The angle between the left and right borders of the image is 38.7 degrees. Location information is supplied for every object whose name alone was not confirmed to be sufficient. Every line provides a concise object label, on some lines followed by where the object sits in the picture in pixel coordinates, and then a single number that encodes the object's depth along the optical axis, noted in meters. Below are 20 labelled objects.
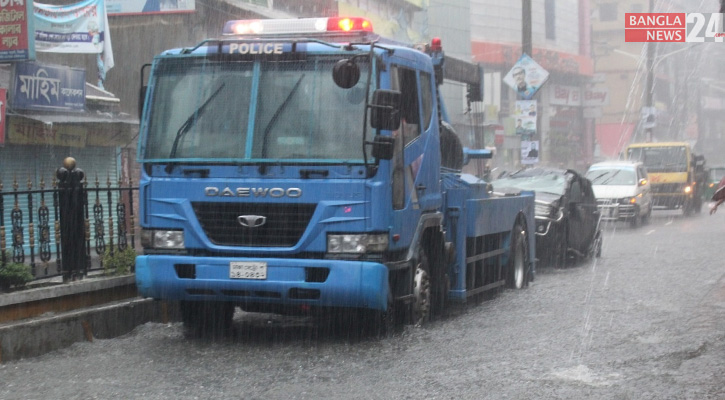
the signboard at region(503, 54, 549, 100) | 25.33
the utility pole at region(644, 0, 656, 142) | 49.04
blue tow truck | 8.21
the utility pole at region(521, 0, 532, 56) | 26.35
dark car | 16.44
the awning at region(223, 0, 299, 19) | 24.64
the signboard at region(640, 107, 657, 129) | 48.50
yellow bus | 33.19
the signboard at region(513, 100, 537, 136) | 25.61
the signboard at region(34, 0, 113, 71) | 17.38
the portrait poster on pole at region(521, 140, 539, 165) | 25.40
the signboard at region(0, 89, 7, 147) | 12.38
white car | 27.33
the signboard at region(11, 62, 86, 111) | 14.63
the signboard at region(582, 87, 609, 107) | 81.81
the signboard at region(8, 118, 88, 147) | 15.70
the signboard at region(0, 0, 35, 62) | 13.13
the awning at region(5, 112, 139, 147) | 15.60
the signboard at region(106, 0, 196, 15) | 22.61
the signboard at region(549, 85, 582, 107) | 76.69
